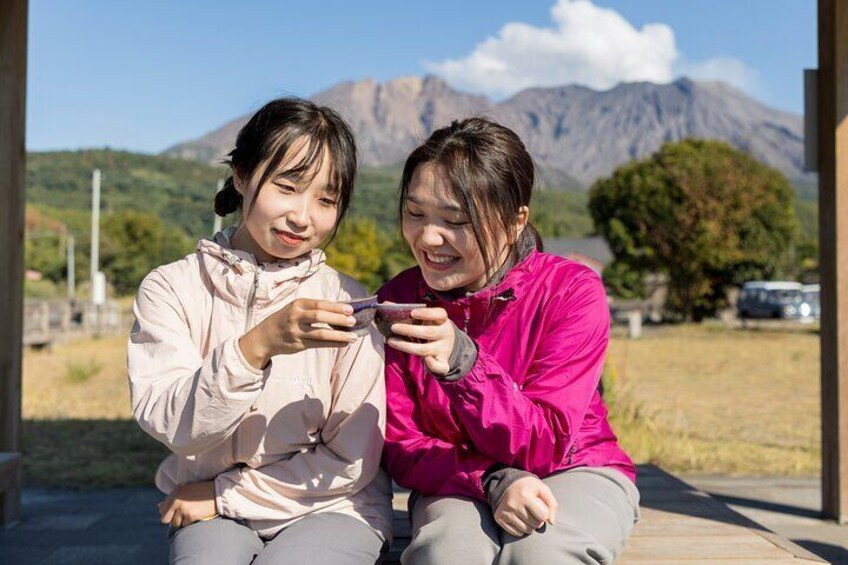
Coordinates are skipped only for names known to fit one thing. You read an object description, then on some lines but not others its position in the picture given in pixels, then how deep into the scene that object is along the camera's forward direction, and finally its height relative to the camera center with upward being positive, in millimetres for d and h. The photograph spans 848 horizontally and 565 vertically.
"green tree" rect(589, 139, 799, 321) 29562 +2911
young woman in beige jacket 2111 -199
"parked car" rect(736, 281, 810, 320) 36344 -177
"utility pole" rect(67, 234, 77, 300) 47875 +1288
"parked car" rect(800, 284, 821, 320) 36156 -254
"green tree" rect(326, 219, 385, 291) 30469 +1553
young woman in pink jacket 1982 -204
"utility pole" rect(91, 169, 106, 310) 29688 +1375
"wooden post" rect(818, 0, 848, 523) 4395 +203
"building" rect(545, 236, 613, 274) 61356 +3487
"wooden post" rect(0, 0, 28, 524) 4352 +333
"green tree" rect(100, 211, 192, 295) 52094 +2747
